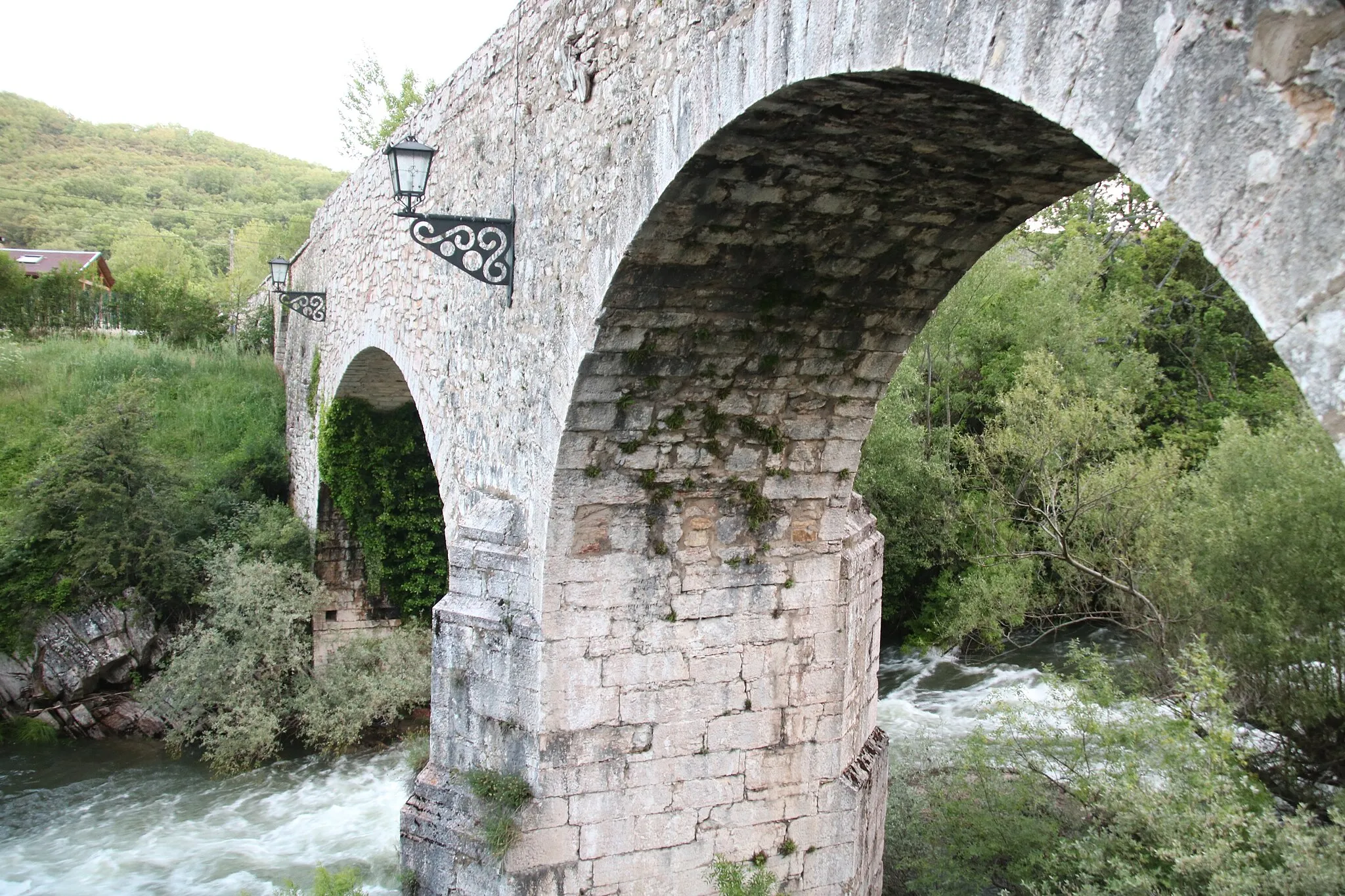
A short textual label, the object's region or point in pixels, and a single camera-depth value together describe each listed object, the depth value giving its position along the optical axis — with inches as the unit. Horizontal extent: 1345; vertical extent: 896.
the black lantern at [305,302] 415.2
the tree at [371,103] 896.9
